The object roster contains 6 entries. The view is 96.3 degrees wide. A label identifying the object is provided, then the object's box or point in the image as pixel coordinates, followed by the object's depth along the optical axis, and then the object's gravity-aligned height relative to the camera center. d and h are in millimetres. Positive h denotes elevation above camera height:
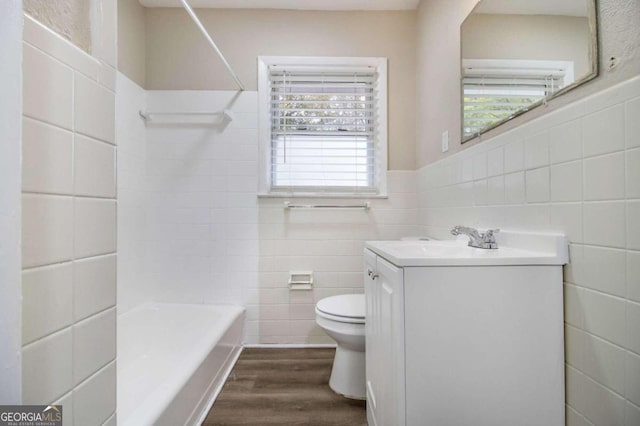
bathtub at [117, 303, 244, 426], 1116 -759
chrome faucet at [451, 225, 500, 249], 1064 -98
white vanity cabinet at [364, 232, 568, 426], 782 -355
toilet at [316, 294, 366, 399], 1433 -668
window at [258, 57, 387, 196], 2143 +632
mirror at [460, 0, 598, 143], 808 +547
